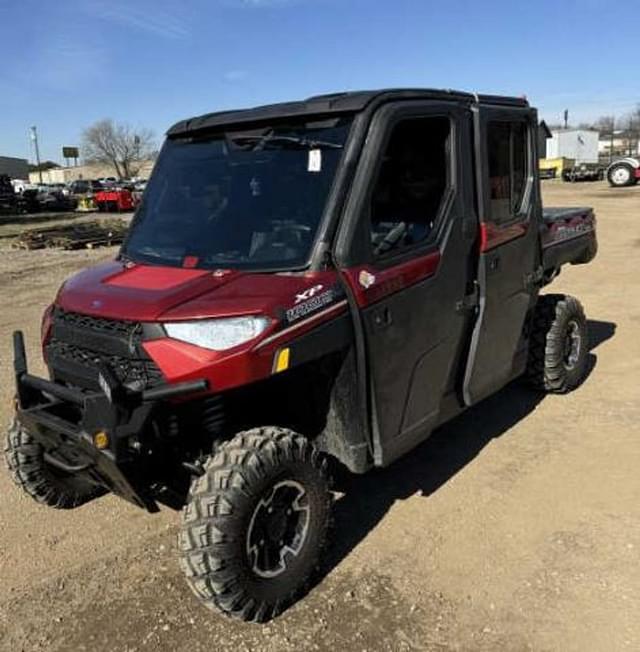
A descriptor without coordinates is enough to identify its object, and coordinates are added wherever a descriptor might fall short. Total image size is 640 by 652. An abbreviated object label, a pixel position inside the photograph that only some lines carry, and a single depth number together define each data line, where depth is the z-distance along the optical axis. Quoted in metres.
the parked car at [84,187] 48.19
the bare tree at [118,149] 92.75
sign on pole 82.56
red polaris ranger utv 3.03
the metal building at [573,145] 57.69
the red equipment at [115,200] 34.81
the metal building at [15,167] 89.56
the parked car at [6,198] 38.16
